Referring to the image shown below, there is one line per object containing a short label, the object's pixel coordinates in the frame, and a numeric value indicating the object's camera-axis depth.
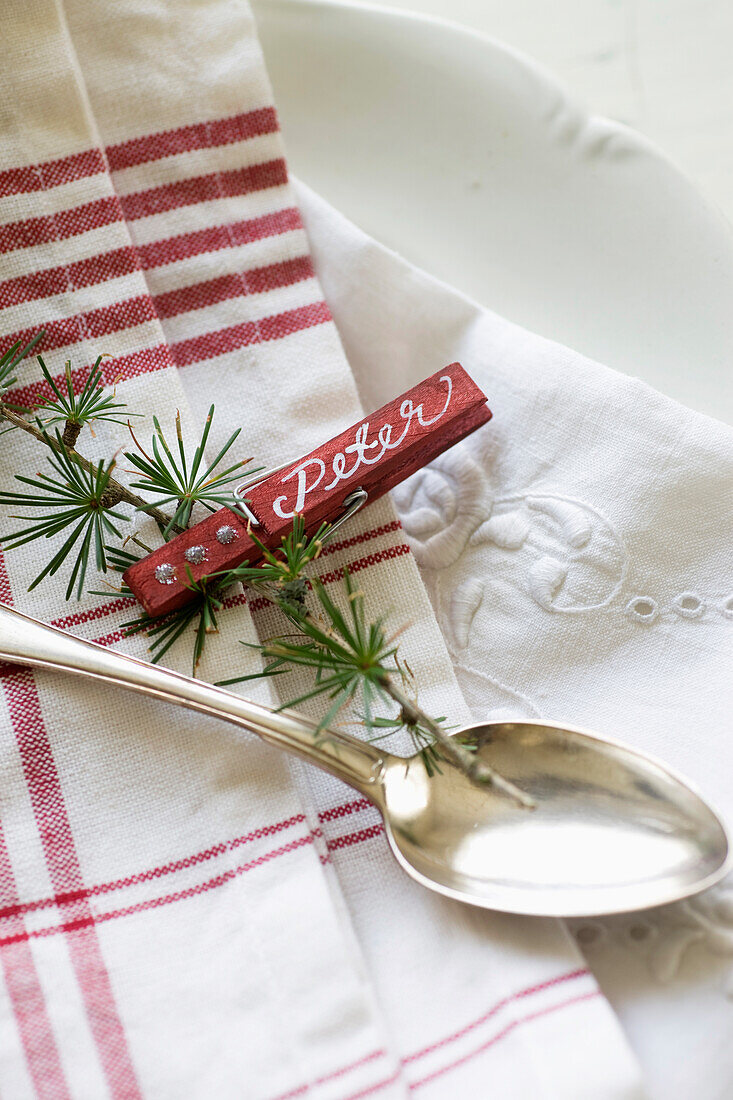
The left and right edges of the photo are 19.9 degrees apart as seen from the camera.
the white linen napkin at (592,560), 0.37
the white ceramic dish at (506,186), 0.40
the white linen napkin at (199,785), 0.35
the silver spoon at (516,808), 0.35
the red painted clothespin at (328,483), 0.36
